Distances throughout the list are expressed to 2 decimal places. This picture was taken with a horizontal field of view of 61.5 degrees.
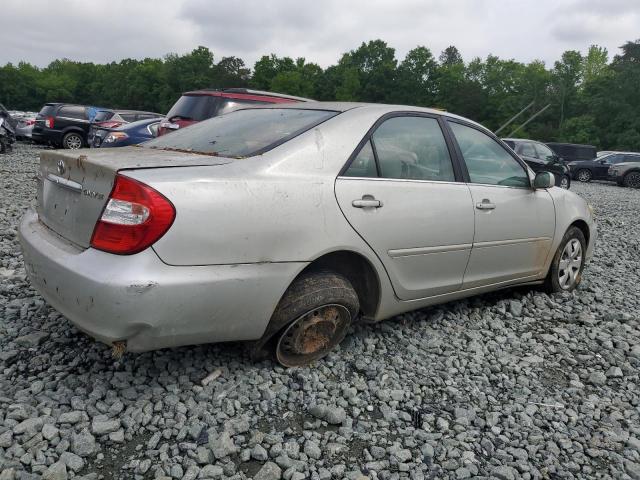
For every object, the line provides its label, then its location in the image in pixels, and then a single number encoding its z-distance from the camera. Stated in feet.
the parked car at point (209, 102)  27.07
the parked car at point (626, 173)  72.90
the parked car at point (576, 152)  82.23
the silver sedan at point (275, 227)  7.41
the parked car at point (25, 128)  62.95
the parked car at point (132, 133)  35.63
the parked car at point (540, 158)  54.95
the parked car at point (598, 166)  75.82
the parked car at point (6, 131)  46.62
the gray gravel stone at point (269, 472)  6.97
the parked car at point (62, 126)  54.08
